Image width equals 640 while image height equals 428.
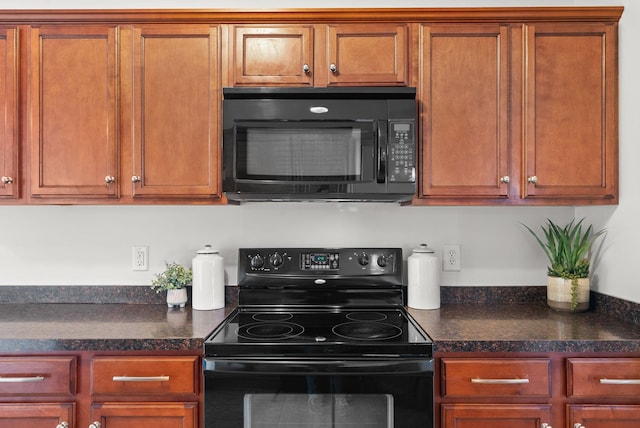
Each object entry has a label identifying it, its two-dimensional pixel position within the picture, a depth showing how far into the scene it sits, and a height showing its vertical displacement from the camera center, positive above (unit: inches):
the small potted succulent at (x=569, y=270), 72.3 -9.8
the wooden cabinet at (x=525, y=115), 69.1 +15.3
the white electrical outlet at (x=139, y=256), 82.1 -8.4
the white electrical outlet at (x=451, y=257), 81.7 -8.5
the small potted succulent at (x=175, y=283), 75.9 -12.5
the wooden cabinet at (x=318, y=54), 69.9 +25.2
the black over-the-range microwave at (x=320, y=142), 67.2 +10.7
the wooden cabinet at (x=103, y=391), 56.6 -23.3
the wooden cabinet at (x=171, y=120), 69.7 +14.5
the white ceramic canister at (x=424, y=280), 75.1 -11.8
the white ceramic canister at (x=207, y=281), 74.6 -11.9
